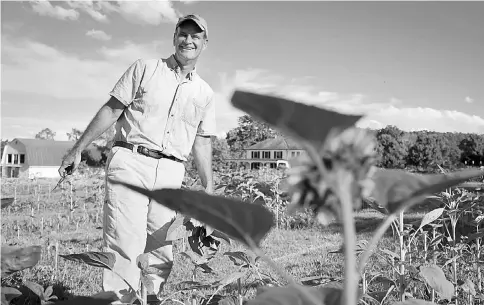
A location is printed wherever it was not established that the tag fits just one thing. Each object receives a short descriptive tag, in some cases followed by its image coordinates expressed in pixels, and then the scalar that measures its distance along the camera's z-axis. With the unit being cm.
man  238
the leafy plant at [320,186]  33
